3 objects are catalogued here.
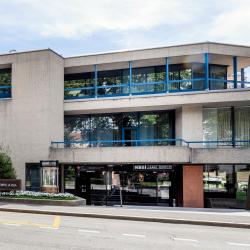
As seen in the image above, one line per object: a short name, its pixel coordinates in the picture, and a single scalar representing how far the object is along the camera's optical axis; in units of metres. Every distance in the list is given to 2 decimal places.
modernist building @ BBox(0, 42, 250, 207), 20.77
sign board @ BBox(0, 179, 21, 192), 19.62
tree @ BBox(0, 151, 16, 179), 20.53
